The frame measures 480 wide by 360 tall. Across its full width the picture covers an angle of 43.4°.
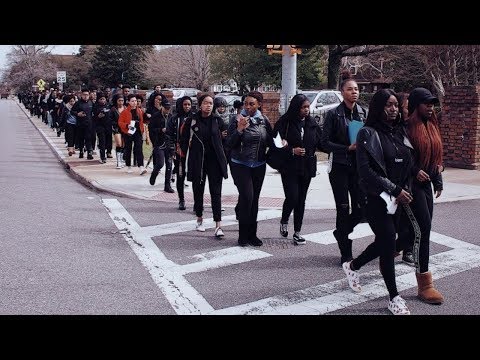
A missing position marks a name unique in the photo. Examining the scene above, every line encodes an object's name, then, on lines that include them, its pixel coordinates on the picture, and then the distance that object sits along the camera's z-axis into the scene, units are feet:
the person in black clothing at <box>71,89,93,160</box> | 56.08
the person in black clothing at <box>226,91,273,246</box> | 25.31
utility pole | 46.26
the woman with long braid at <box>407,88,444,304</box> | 18.45
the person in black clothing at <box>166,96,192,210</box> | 32.09
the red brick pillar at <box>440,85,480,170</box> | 48.55
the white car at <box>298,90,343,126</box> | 80.33
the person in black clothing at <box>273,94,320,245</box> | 25.22
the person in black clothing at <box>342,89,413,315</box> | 17.65
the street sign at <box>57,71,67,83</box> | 136.98
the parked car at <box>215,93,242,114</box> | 94.99
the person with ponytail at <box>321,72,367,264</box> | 21.79
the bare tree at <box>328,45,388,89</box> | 123.95
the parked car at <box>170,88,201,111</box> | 121.19
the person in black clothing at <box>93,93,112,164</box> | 54.95
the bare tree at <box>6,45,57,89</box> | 337.93
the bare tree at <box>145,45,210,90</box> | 188.24
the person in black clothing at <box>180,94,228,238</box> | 27.22
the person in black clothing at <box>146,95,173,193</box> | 39.86
